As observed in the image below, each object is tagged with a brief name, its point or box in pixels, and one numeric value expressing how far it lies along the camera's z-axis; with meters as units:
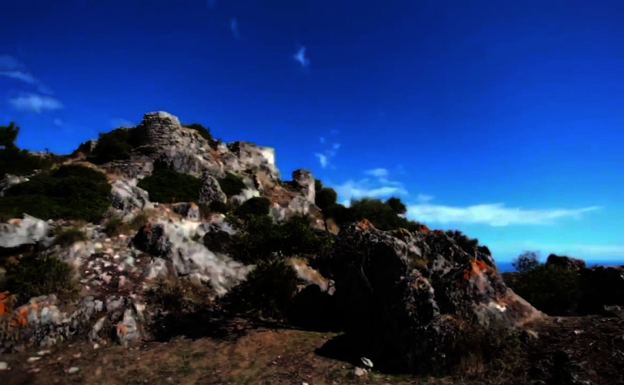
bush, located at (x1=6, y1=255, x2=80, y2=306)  11.27
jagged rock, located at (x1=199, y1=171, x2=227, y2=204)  25.91
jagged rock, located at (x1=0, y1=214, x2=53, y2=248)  14.05
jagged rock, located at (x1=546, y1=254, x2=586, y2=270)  15.76
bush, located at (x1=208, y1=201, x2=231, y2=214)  24.48
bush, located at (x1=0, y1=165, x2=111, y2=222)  17.23
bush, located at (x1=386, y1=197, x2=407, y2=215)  50.97
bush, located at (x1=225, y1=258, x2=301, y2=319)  13.08
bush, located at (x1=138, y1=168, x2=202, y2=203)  24.31
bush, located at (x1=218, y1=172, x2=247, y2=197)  29.42
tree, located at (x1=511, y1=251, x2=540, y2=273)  18.25
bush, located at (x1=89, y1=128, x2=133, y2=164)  30.50
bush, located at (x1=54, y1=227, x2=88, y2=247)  14.35
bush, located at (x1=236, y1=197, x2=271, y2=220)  26.03
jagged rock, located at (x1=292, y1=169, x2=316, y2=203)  42.22
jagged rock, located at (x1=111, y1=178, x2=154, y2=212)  20.55
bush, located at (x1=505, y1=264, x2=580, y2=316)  12.00
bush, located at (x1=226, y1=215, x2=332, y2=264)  14.98
